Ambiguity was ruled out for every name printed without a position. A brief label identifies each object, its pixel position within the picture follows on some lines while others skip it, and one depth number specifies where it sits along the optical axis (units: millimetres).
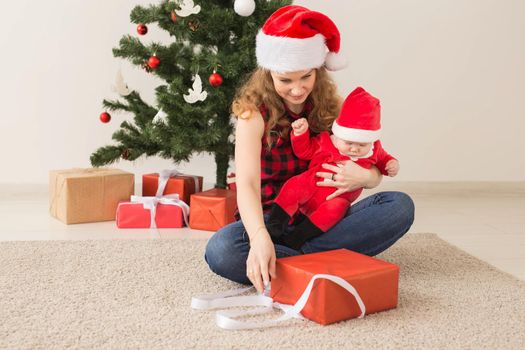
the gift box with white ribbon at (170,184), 2604
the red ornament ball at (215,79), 2322
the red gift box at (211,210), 2436
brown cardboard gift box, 2488
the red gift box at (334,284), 1449
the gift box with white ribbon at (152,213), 2463
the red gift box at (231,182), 2520
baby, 1714
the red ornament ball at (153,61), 2402
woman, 1628
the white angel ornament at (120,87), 2504
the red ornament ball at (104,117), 2562
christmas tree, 2371
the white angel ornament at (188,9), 2342
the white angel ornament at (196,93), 2367
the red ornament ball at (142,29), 2525
